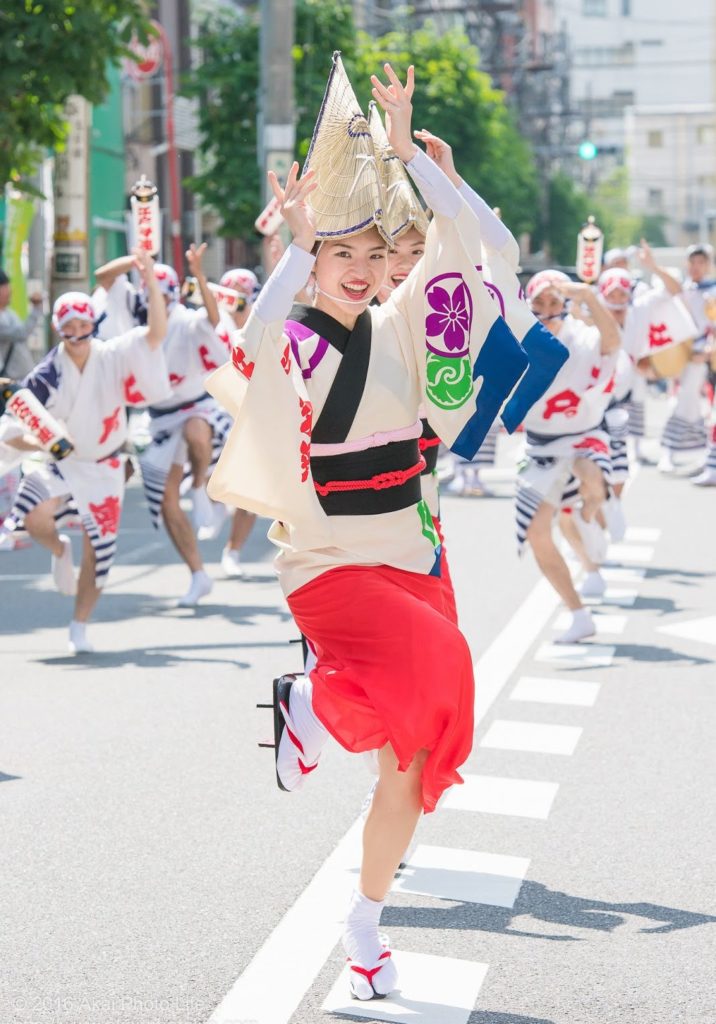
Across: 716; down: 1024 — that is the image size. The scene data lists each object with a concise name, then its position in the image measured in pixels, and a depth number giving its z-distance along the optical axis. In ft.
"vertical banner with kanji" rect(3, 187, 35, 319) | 69.00
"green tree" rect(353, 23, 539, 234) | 119.65
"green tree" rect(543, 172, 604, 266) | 214.48
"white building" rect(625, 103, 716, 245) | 398.01
